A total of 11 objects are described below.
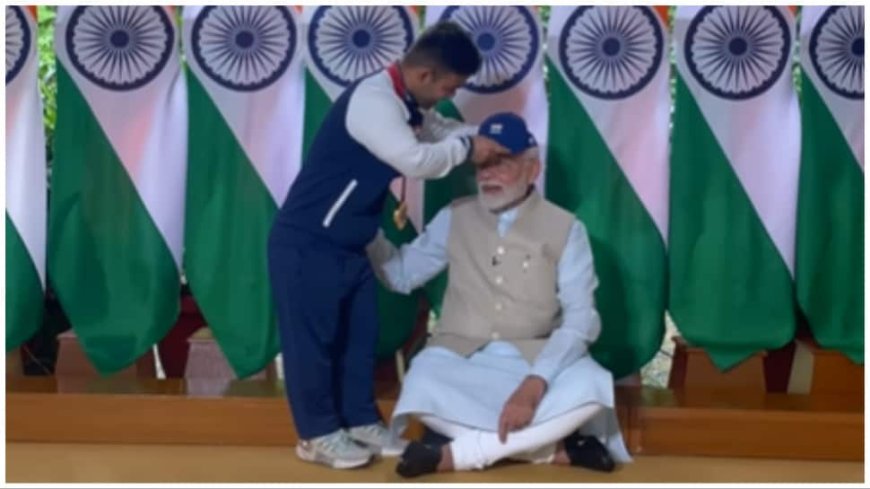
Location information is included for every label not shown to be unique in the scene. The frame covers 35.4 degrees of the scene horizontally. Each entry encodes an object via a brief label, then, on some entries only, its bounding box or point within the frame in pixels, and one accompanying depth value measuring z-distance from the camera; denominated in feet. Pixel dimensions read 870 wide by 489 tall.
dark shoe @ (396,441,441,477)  10.00
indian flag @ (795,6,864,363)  10.89
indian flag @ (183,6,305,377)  11.00
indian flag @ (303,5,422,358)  10.96
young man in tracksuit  9.96
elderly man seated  10.02
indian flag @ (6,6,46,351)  11.00
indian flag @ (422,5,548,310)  10.94
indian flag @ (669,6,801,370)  10.87
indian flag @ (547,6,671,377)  10.91
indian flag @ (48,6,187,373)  11.03
